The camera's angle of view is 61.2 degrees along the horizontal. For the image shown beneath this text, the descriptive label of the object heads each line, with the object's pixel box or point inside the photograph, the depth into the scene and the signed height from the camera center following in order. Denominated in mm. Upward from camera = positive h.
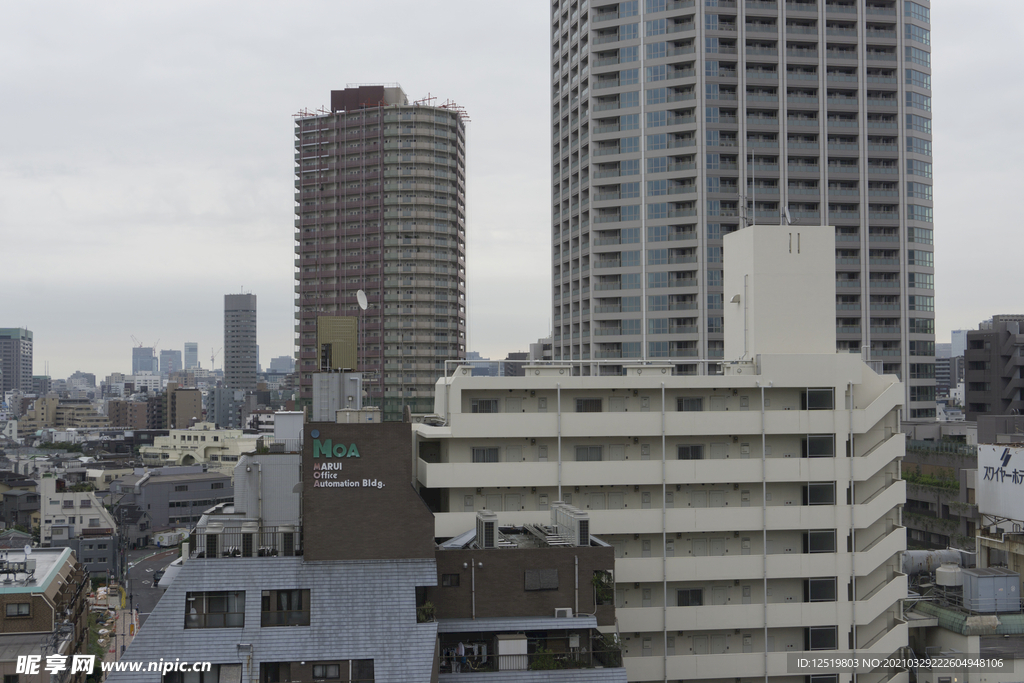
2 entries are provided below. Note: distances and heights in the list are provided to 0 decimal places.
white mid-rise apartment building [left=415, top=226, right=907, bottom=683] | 56375 -9027
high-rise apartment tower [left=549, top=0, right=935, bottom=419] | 125125 +28444
